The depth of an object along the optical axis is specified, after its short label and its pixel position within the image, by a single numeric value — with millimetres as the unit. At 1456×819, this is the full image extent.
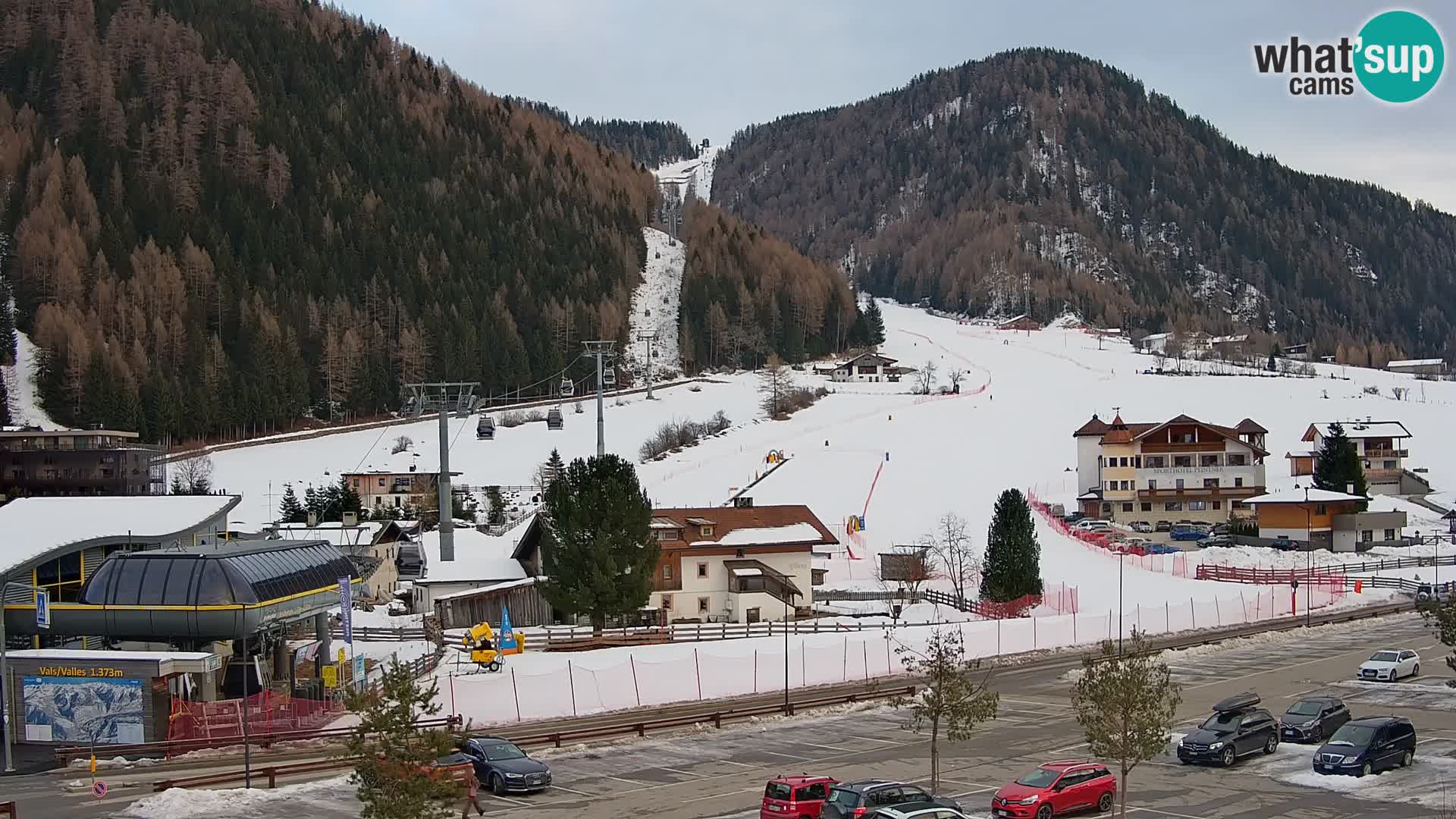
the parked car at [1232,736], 30719
